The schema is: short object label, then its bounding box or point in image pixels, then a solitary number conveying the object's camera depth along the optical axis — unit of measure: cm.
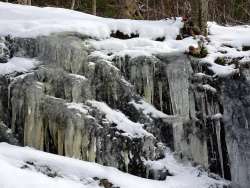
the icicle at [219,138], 892
